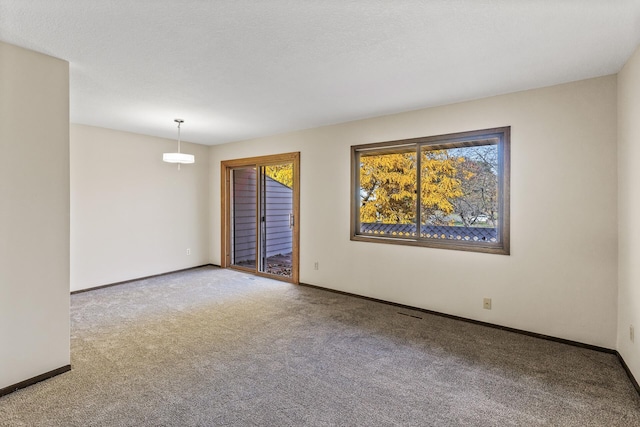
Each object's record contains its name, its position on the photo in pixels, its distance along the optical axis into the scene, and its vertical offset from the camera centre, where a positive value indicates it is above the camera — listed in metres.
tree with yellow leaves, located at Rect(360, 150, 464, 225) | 3.76 +0.32
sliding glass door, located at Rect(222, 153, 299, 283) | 5.76 -0.08
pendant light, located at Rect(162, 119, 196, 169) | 4.25 +0.73
